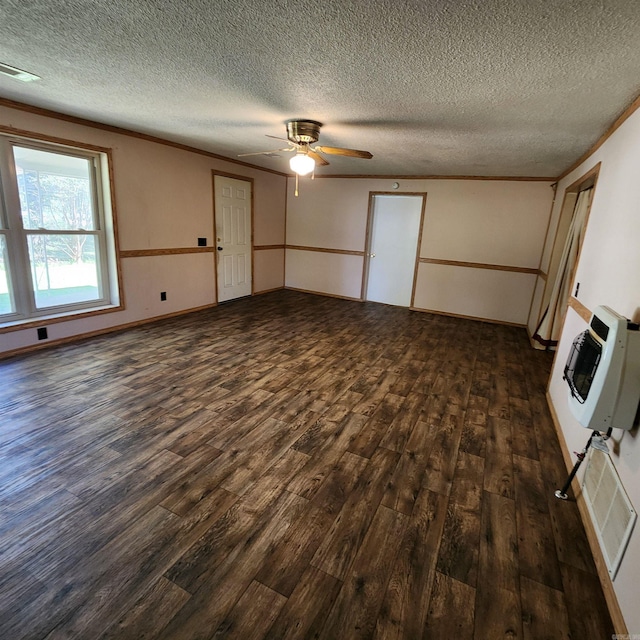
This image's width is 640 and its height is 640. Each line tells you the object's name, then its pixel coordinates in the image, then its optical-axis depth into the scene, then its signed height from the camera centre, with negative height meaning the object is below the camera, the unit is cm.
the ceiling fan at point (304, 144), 321 +78
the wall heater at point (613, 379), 155 -58
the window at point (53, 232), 338 -19
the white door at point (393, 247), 617 -25
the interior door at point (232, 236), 561 -20
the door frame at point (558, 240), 408 +3
